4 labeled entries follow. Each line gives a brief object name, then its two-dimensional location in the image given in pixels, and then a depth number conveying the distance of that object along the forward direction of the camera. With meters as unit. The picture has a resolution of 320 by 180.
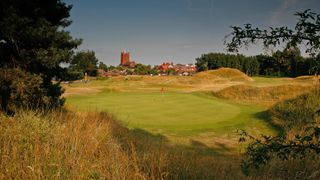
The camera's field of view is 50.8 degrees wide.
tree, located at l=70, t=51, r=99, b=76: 82.47
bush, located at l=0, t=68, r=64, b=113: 10.33
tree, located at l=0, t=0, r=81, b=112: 10.55
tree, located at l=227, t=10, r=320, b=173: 2.98
